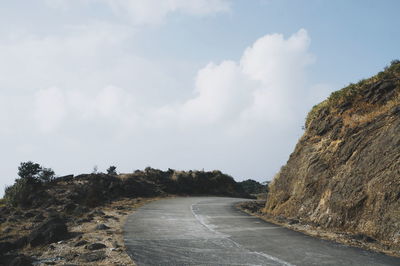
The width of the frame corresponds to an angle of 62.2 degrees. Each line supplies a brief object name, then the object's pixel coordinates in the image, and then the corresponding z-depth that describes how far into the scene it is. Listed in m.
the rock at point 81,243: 10.07
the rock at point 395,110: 12.88
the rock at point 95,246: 9.40
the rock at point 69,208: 22.23
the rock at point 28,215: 20.68
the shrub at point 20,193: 28.52
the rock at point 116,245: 9.72
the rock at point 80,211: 20.00
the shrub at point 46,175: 34.58
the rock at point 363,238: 9.93
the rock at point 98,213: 18.50
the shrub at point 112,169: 56.47
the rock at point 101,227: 13.23
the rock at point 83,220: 15.55
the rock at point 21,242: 11.37
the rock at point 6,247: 10.83
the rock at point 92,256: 8.23
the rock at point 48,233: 11.08
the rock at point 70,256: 8.47
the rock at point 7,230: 15.93
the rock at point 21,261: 7.59
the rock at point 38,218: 18.77
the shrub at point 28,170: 34.16
